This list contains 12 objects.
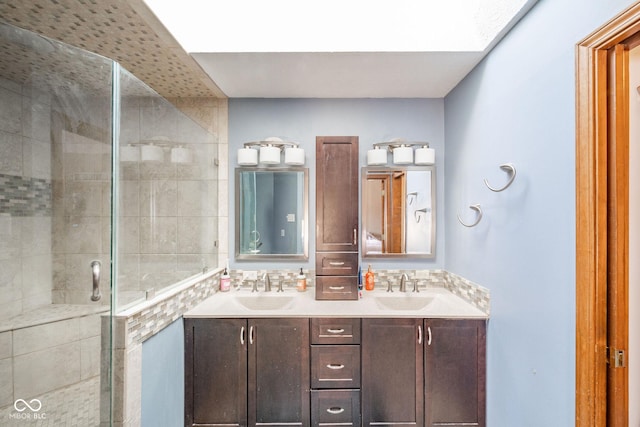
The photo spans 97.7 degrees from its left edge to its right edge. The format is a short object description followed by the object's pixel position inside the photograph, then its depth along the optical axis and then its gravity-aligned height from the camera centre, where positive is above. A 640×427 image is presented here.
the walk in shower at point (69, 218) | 1.27 -0.02
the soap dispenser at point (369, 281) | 2.16 -0.52
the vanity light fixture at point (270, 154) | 2.12 +0.46
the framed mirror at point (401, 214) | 2.21 +0.00
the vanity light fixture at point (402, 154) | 2.13 +0.46
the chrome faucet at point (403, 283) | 2.11 -0.52
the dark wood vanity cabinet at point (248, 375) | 1.65 -0.95
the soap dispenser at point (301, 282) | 2.15 -0.53
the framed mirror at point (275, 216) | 2.22 +0.00
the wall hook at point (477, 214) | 1.70 +0.00
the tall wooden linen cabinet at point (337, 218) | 1.95 -0.03
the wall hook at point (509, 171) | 1.38 +0.22
